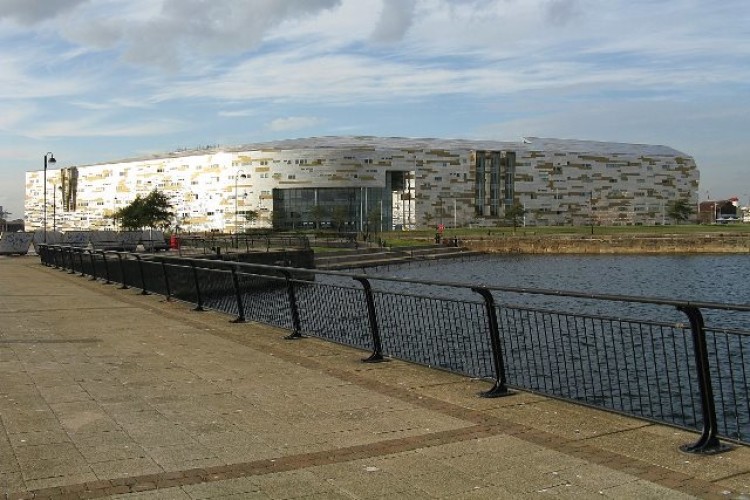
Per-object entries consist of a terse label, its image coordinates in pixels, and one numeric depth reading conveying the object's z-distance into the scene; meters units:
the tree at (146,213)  111.50
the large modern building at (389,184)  128.00
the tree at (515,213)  135.25
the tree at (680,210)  140.50
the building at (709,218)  170.50
